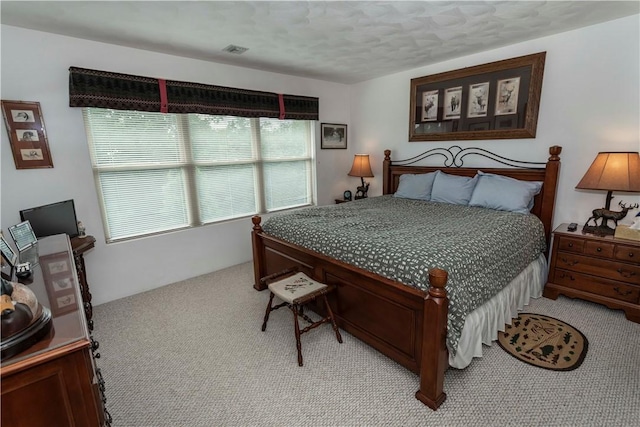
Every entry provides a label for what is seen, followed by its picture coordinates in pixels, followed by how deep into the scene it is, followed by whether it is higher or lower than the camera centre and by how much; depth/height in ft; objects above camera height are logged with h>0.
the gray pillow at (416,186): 12.42 -1.56
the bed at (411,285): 5.68 -3.15
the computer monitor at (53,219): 7.61 -1.57
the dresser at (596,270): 8.07 -3.51
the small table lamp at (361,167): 15.01 -0.83
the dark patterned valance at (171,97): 8.79 +1.97
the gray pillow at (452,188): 11.28 -1.53
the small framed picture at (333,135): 15.38 +0.79
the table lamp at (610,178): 7.98 -0.93
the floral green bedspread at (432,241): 5.99 -2.19
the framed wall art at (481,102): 10.29 +1.69
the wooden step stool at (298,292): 7.10 -3.40
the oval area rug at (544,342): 6.86 -4.77
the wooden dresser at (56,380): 2.90 -2.20
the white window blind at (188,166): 9.93 -0.46
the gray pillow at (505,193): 9.91 -1.56
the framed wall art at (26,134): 8.02 +0.67
